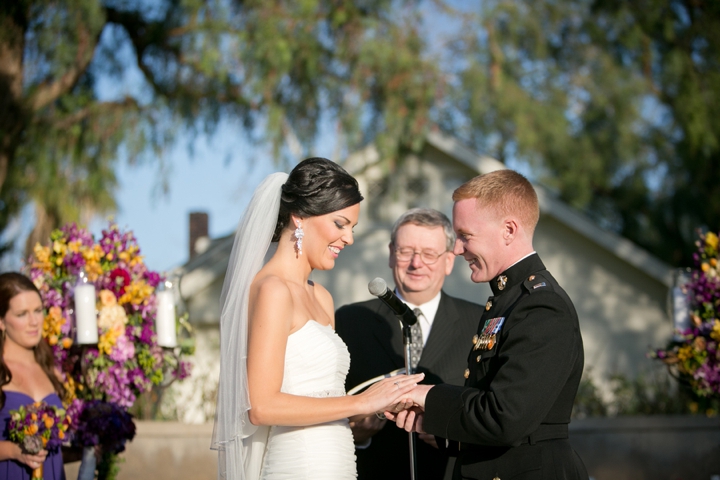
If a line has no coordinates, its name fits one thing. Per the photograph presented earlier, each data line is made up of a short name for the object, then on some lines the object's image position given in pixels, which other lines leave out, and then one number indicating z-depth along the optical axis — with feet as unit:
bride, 11.75
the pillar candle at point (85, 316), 16.70
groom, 10.17
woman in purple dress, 16.11
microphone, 12.07
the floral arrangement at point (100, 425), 16.43
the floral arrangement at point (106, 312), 17.30
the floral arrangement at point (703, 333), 18.51
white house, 48.39
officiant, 15.58
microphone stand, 12.50
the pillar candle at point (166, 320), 17.48
